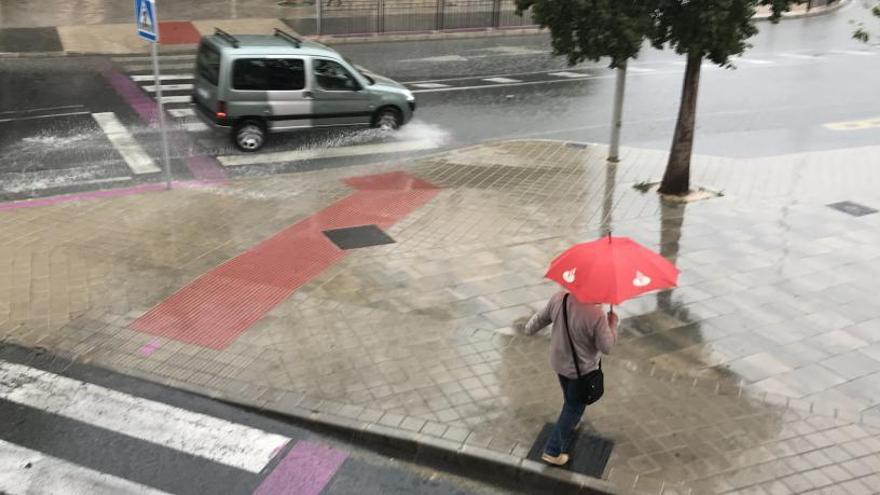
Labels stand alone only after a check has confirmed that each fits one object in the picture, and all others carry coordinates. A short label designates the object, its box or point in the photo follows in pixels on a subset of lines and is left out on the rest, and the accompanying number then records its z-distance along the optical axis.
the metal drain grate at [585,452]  5.50
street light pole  12.34
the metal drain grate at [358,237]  9.45
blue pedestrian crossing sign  10.23
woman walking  5.09
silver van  13.09
